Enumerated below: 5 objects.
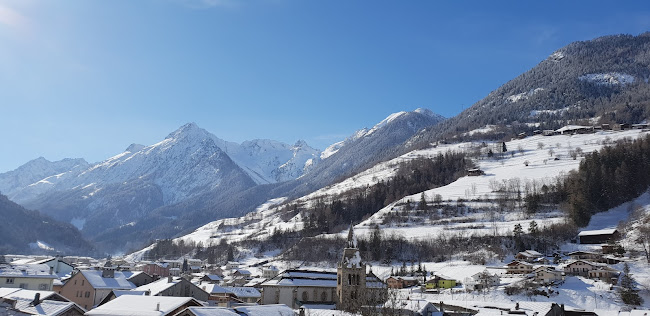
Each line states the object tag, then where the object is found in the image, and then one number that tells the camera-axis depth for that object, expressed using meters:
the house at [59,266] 92.00
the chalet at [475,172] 182.00
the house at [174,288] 59.34
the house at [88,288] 63.47
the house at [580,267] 84.98
